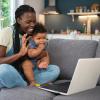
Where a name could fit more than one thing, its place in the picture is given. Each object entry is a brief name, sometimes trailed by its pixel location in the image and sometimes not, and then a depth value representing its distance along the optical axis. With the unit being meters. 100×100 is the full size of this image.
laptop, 1.77
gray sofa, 2.32
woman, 1.96
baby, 2.15
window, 5.74
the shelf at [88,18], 6.33
